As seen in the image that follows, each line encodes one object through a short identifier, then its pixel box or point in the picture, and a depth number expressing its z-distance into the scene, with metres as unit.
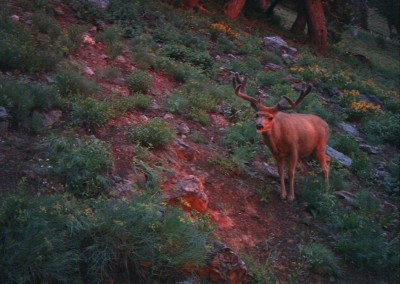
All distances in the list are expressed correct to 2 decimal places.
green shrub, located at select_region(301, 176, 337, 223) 8.15
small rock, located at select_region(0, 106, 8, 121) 6.90
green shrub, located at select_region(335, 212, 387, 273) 7.26
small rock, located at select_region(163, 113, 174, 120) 9.13
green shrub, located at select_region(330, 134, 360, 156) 10.86
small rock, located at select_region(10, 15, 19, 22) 10.07
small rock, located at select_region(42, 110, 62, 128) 7.36
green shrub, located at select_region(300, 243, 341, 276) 6.88
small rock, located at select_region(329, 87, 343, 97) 14.48
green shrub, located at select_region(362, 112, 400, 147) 12.46
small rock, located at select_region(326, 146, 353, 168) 10.26
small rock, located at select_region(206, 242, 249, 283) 5.68
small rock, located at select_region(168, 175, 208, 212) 6.52
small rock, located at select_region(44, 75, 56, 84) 8.52
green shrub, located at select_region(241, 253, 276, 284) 6.10
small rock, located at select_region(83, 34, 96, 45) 10.91
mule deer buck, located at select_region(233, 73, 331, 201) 7.92
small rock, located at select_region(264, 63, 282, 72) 14.50
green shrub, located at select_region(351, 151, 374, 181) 10.10
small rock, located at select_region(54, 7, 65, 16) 12.02
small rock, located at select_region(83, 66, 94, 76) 9.55
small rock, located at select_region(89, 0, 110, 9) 13.29
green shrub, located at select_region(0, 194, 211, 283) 4.58
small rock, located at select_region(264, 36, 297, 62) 16.62
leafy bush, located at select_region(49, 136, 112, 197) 6.04
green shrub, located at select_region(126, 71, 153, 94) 9.65
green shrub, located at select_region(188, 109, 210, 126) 9.52
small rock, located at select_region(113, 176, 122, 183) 6.50
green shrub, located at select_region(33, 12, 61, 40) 10.23
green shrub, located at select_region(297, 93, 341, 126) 11.69
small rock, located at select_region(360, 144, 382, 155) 11.55
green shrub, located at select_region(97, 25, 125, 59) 10.76
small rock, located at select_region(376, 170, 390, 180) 10.46
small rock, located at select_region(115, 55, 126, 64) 10.70
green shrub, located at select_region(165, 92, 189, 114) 9.48
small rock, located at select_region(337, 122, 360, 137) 12.19
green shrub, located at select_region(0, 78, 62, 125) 7.09
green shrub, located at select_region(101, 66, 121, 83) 9.62
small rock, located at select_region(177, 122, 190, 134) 8.88
